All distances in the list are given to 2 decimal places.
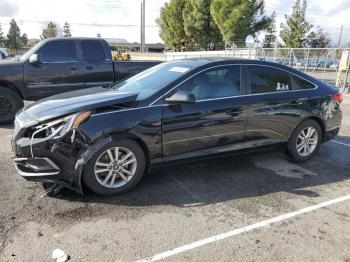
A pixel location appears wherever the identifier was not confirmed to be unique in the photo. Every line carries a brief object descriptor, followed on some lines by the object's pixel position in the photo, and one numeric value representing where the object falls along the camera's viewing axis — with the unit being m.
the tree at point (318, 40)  38.16
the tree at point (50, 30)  107.46
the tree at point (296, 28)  36.25
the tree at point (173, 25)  43.31
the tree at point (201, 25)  37.00
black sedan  3.74
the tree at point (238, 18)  31.79
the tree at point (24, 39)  101.58
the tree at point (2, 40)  93.12
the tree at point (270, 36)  35.06
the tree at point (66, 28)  104.34
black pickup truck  7.75
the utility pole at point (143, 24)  46.38
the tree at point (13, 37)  94.12
